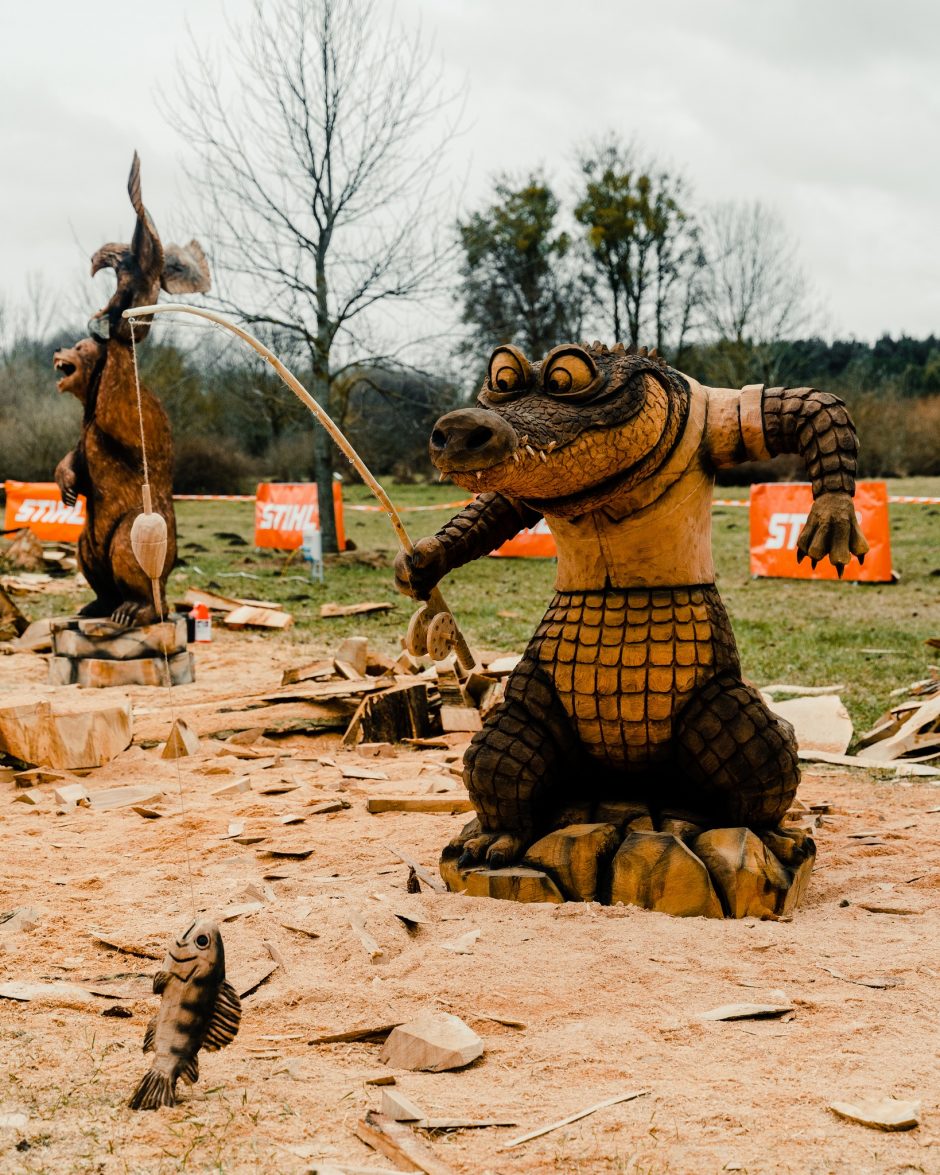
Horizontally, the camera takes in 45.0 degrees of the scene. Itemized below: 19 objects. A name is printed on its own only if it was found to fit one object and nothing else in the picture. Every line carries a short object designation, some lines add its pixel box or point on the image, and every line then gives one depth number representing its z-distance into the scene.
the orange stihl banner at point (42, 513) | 16.62
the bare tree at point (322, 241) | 14.56
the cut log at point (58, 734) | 5.06
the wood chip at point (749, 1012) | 2.22
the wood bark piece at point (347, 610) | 10.59
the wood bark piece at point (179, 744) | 5.32
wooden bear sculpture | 7.21
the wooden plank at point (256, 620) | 9.79
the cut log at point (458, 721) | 5.88
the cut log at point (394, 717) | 5.65
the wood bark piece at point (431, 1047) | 2.04
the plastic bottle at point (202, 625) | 8.99
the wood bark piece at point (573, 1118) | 1.74
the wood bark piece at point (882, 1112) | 1.74
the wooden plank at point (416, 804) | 4.24
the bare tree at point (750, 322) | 28.31
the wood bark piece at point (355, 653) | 6.67
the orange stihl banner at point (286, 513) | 16.38
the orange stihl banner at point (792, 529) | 11.71
